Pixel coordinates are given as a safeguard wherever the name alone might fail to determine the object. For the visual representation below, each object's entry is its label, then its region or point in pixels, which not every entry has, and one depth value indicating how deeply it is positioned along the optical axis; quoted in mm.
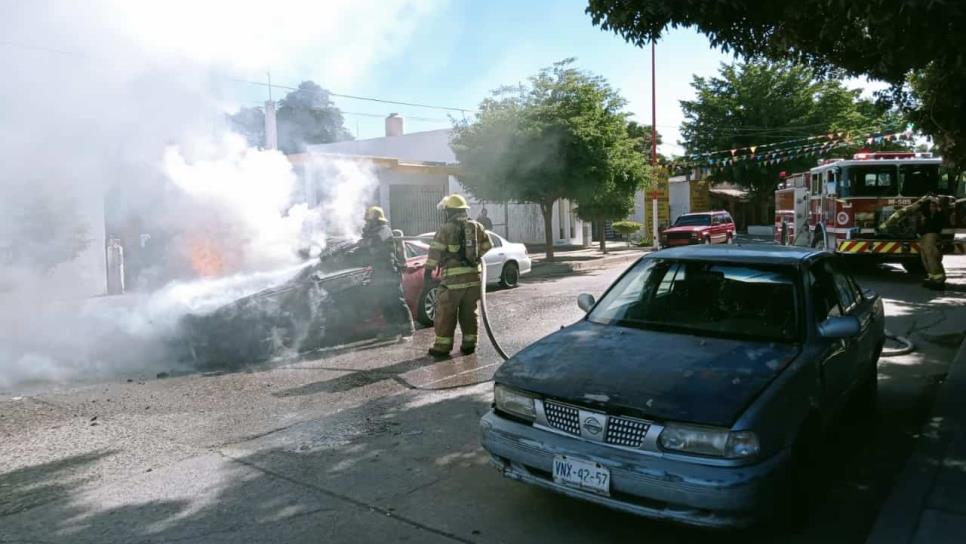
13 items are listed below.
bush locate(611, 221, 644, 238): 29078
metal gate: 22656
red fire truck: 13914
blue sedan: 3195
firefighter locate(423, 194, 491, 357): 7941
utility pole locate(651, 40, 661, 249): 25047
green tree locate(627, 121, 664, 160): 39012
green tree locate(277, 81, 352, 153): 23078
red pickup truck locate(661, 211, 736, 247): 23531
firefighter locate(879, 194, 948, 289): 12609
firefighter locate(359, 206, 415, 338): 9078
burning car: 7750
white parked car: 13805
